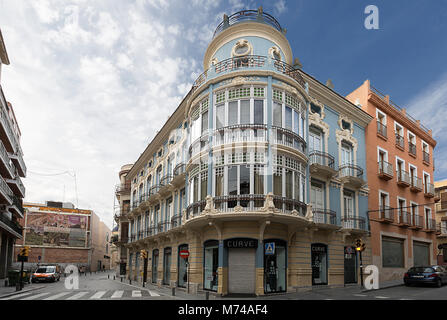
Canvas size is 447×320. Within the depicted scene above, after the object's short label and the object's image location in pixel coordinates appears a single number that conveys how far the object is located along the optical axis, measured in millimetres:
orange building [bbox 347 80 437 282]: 25891
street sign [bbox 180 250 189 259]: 19078
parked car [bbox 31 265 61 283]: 32344
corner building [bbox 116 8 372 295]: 18109
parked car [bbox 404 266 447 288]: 20891
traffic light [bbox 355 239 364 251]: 20000
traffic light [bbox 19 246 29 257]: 22838
